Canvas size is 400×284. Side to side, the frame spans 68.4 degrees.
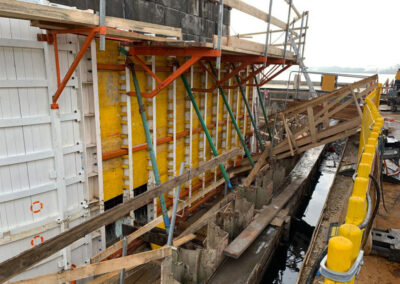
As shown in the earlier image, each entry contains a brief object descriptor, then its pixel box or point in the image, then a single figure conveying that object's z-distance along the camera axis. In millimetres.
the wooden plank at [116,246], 4379
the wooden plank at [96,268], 3097
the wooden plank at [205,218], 5905
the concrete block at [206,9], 7527
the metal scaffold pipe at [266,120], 11256
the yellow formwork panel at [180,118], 7420
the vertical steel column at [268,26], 6452
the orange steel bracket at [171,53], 4809
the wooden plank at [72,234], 2148
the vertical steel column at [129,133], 5672
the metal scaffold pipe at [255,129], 9715
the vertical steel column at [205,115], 8289
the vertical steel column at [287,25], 7559
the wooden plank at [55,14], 2664
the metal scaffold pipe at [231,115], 8328
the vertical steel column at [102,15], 3328
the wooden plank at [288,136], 8565
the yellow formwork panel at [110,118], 5336
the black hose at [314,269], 1798
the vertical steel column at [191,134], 7656
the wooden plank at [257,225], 5410
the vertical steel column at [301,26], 8649
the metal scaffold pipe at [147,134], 5486
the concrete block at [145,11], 5441
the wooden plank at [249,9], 6083
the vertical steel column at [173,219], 3897
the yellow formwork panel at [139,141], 6066
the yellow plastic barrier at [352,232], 1390
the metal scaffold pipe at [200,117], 6609
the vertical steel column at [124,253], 3911
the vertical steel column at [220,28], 4676
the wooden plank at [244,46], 5138
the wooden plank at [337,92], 8094
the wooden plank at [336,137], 7937
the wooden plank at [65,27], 3730
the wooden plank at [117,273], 4134
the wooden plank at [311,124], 8023
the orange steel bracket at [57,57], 3502
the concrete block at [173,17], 6387
